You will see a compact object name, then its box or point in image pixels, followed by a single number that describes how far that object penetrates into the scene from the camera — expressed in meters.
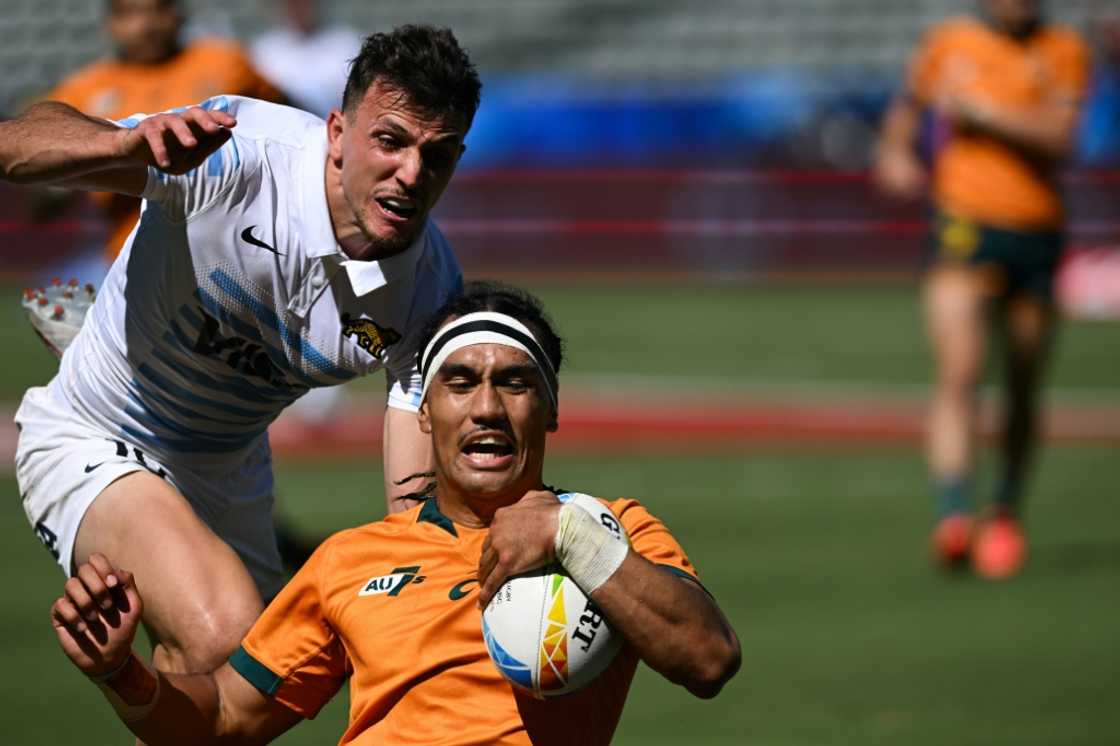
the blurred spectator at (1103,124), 46.47
